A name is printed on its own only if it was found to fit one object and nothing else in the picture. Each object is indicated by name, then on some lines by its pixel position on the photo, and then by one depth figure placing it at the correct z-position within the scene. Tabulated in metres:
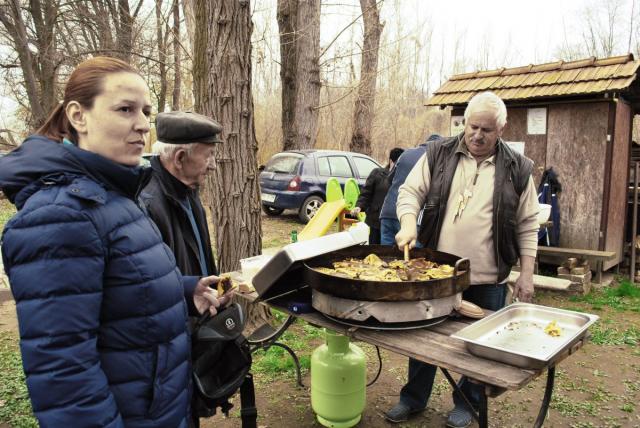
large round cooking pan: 2.06
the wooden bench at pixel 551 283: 6.61
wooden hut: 7.05
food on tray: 2.21
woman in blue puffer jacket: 1.32
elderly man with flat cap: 2.27
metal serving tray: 1.85
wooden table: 1.78
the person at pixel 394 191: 5.15
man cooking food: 2.96
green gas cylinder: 3.17
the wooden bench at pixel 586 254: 6.99
